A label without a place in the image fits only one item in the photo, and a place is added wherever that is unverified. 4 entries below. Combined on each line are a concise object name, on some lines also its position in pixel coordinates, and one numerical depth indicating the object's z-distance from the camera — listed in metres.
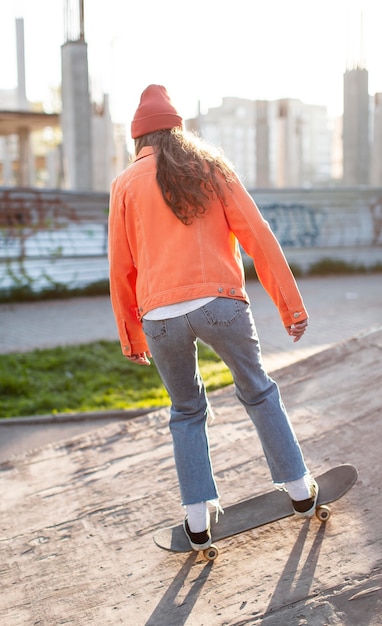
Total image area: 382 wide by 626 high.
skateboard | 3.12
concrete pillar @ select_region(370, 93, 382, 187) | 25.50
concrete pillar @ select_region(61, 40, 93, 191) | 18.02
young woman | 2.79
